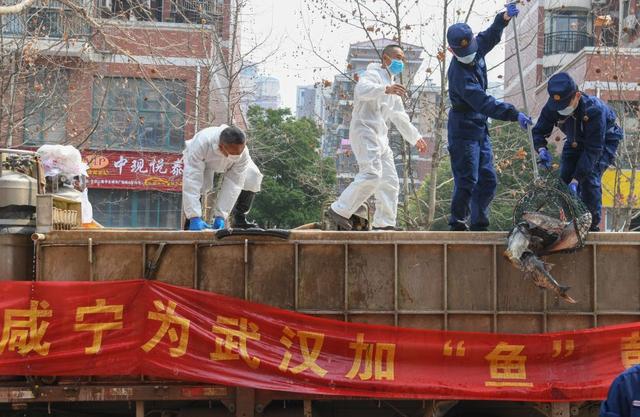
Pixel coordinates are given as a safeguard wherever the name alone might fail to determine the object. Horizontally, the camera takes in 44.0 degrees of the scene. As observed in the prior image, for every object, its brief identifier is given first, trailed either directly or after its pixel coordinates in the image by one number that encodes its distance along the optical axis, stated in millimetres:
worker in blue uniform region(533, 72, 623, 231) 6500
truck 5918
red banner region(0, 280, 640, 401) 5836
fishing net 5832
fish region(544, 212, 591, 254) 5785
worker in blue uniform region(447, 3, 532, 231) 6953
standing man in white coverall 7324
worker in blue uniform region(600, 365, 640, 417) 3074
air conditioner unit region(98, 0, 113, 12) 13566
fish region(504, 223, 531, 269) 5680
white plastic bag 7434
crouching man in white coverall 6820
